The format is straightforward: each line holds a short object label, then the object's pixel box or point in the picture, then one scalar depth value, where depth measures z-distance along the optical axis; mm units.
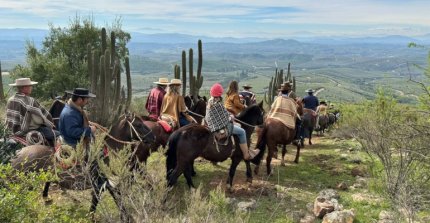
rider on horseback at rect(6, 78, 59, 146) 6602
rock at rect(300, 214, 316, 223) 6309
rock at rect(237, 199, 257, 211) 6741
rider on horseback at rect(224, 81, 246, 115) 9234
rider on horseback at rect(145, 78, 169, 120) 9469
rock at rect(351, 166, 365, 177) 9773
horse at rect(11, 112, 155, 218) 5932
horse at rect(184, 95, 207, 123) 10297
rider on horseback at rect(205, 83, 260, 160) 7750
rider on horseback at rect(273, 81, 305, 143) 10039
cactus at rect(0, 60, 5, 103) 17881
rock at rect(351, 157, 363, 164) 11211
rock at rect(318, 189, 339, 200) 7533
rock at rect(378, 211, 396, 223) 5920
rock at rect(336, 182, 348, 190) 8438
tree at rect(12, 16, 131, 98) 26219
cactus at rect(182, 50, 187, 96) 18000
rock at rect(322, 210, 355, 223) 6062
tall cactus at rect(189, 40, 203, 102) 16953
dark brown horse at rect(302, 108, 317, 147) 13570
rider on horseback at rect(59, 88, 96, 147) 5863
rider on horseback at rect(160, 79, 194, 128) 8688
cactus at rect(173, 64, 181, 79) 16336
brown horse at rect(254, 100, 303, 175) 9562
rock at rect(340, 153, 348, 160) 11653
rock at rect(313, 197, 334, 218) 6578
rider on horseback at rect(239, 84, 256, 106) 11565
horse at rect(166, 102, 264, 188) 7375
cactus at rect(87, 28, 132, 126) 13891
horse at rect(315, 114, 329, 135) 17330
